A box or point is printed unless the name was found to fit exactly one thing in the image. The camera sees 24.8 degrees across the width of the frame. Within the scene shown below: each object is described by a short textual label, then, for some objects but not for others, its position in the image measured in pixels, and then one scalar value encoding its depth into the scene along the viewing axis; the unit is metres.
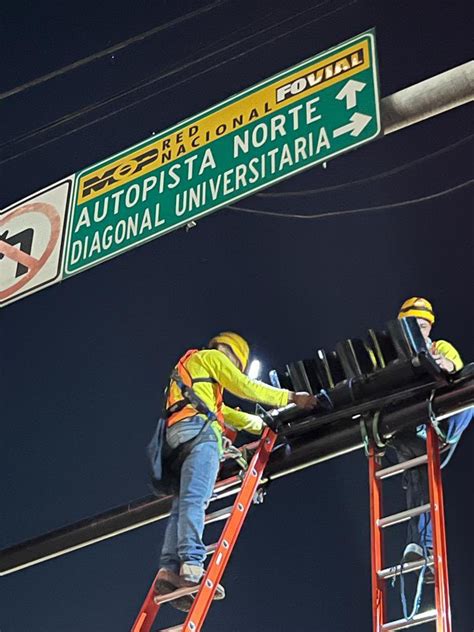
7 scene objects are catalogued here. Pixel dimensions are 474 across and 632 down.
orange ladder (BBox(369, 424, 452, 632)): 5.75
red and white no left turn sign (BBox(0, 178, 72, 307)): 6.48
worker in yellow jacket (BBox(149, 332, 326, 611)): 6.58
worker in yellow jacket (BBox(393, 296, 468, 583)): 6.93
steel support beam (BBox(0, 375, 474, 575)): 6.64
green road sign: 5.89
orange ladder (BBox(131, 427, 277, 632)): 6.00
